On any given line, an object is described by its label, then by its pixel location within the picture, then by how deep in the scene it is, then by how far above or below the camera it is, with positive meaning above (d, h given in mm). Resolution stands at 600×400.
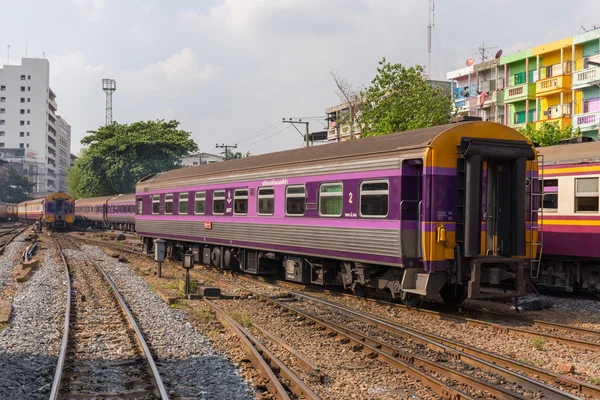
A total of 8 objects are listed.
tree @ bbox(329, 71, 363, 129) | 34375 +6977
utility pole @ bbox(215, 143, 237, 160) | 58981 +6291
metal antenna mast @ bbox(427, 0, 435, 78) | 50000 +14593
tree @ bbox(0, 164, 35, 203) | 98125 +3720
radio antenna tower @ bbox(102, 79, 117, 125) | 103938 +20988
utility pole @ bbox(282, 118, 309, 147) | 40425 +6111
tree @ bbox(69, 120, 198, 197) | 52875 +5382
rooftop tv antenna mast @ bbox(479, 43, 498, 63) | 42241 +11259
